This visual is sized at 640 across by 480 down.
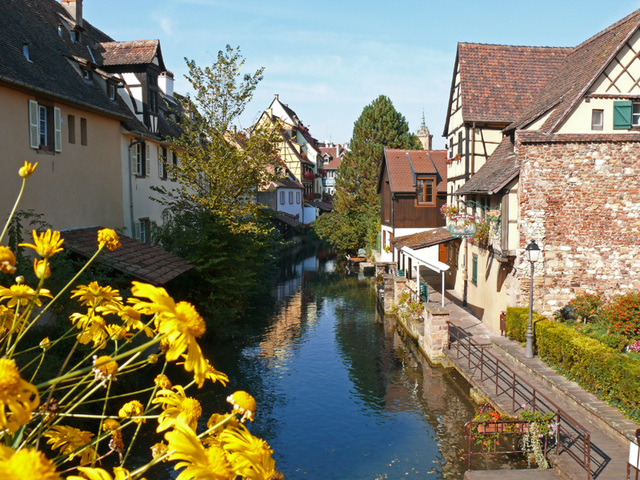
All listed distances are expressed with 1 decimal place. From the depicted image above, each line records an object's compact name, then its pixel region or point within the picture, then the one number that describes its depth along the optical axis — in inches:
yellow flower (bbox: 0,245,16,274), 98.9
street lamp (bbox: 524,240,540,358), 567.8
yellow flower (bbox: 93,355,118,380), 87.5
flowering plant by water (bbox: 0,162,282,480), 73.8
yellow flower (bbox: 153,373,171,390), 110.4
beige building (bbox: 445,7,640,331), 636.1
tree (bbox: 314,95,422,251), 1836.9
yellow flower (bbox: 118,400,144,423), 120.3
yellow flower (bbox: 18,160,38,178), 107.6
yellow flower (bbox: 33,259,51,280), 98.5
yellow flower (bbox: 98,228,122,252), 115.1
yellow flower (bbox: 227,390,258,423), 100.0
